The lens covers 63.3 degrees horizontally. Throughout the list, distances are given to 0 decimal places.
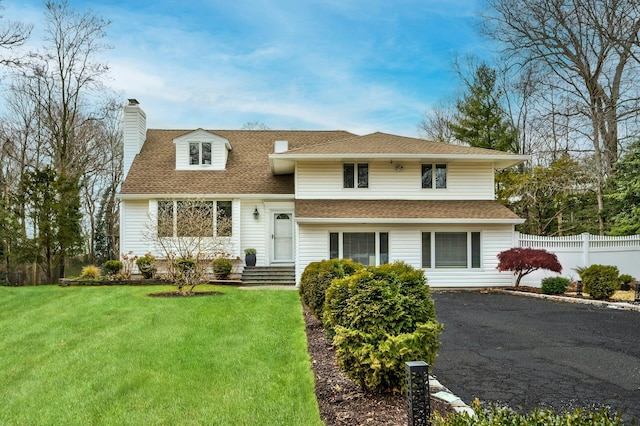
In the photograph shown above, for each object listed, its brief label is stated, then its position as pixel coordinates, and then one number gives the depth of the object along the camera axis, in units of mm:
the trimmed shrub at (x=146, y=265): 18609
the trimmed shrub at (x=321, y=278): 9398
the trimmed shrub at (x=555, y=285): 16172
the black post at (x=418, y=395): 3961
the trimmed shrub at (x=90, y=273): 18995
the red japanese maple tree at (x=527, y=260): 16719
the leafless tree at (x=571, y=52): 22094
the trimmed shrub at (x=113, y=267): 18906
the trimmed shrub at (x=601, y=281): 14383
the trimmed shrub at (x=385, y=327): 5055
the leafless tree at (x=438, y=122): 37188
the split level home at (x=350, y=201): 18672
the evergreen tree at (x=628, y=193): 18955
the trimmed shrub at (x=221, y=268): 18906
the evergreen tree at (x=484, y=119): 32594
